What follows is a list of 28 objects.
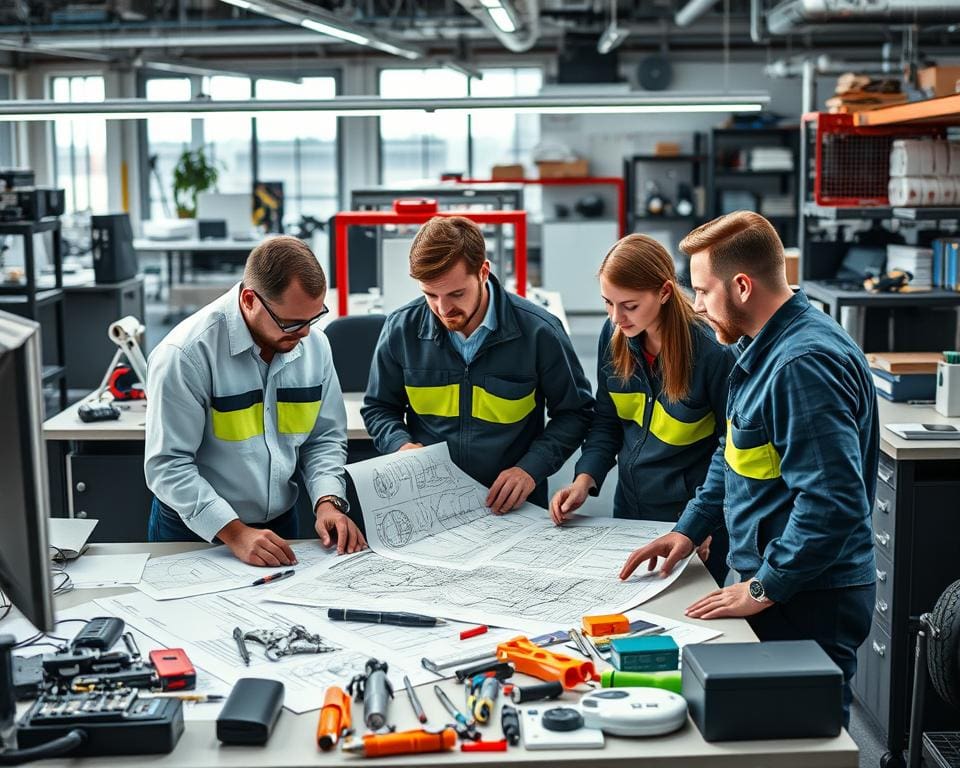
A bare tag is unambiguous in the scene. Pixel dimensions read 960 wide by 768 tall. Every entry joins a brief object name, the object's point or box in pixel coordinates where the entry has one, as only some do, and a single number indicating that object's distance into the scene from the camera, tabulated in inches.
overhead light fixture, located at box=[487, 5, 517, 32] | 177.8
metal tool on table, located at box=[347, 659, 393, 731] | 56.1
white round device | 55.3
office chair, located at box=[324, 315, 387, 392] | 146.5
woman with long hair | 87.7
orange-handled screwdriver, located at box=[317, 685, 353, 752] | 54.2
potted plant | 443.2
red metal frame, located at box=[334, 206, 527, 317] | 172.1
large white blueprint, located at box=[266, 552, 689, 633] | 71.2
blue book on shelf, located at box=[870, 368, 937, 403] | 135.0
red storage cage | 164.7
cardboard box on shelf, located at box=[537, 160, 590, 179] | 427.8
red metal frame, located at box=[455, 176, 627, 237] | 422.0
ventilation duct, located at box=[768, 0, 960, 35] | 248.5
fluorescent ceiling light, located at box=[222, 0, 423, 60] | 170.1
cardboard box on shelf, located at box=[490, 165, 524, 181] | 422.4
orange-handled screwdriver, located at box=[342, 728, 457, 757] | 53.8
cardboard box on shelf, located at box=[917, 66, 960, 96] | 175.8
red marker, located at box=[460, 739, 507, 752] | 54.2
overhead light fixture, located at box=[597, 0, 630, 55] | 318.7
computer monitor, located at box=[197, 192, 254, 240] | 405.4
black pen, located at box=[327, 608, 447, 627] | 69.1
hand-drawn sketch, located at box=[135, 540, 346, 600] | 76.3
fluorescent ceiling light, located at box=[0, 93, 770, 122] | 109.0
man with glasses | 82.0
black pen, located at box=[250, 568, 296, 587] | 76.9
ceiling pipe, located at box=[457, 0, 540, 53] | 171.9
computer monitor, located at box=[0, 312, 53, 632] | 50.7
